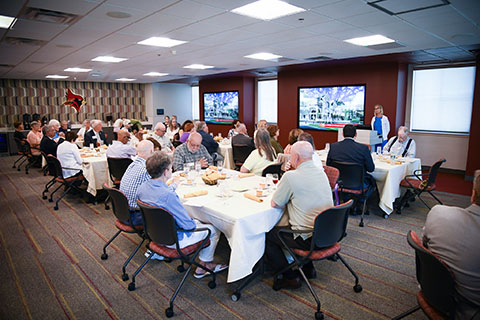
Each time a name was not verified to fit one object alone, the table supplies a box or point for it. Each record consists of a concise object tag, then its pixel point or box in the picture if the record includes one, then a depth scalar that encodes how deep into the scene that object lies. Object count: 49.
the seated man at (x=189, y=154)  4.82
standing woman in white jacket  8.34
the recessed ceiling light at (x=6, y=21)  4.52
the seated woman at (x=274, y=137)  5.69
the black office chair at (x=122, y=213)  3.15
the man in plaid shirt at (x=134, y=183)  3.44
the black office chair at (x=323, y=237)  2.60
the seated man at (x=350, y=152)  4.65
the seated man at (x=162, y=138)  7.17
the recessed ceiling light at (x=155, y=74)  11.81
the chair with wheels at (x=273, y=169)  4.28
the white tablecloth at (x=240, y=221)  2.79
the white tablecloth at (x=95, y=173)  5.70
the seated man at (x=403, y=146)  6.15
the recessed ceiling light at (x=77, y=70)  10.29
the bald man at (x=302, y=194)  2.78
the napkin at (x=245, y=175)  4.13
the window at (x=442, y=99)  8.55
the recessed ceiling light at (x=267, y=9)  3.99
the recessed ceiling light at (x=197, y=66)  9.69
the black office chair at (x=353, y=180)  4.66
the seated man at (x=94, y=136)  7.89
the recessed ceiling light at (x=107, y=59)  8.04
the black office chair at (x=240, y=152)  6.66
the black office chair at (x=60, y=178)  5.51
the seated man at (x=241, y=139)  6.70
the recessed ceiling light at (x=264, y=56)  7.78
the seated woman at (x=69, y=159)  5.73
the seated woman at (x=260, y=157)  4.47
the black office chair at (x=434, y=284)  1.87
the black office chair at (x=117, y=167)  5.12
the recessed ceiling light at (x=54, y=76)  11.97
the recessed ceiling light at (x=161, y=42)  6.02
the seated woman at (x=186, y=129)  7.13
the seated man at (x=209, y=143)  6.70
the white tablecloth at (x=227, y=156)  7.68
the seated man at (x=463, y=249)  1.84
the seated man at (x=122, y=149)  5.34
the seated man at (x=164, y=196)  2.74
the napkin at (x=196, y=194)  3.31
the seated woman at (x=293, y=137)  4.89
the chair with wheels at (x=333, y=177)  3.87
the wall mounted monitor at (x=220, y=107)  13.45
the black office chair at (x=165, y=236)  2.64
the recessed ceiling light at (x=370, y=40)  5.88
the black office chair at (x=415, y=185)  4.87
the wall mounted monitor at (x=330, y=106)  9.53
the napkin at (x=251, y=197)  3.15
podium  6.96
